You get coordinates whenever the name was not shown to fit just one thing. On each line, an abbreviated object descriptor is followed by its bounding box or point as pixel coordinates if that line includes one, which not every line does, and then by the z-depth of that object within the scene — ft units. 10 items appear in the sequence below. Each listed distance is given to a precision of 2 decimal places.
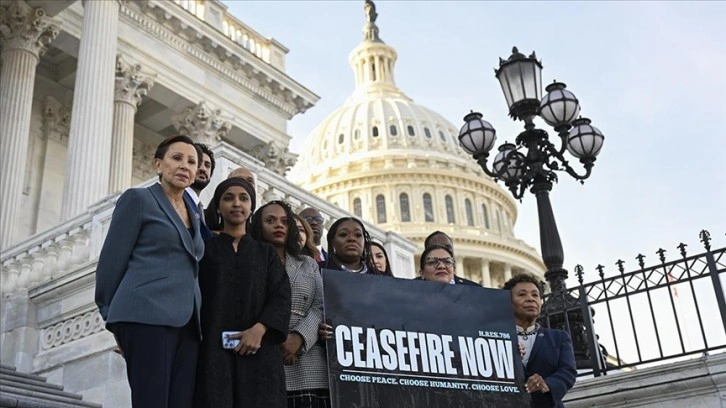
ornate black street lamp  35.17
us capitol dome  274.16
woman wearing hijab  12.01
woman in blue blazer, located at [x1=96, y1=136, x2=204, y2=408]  11.64
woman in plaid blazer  13.55
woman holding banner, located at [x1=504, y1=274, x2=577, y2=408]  15.71
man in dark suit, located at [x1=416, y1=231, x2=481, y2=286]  19.07
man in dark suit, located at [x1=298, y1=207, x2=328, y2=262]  21.12
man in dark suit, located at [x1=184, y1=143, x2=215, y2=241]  15.36
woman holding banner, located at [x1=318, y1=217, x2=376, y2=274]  17.07
